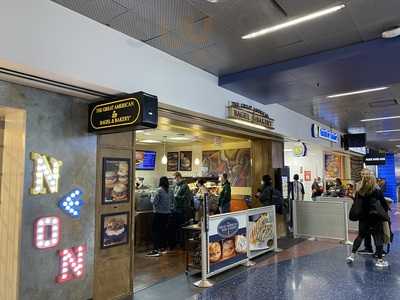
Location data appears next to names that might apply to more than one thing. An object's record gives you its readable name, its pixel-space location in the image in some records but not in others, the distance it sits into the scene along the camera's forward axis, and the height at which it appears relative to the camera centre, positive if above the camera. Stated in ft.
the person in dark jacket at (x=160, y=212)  21.39 -2.45
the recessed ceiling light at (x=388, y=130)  37.93 +5.25
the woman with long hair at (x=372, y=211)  17.85 -1.99
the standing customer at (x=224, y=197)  25.88 -1.76
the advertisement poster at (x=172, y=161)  38.81 +1.72
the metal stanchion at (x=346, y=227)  23.41 -3.82
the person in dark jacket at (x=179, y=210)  23.15 -2.51
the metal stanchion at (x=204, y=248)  15.06 -3.44
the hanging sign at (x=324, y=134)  31.01 +4.26
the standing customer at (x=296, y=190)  28.76 -1.41
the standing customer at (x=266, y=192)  23.81 -1.25
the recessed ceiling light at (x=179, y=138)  32.05 +3.79
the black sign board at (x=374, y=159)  47.61 +2.39
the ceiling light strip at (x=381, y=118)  30.07 +5.38
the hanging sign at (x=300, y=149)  30.68 +2.48
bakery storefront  13.27 -0.46
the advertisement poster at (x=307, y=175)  42.96 -0.07
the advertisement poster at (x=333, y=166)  46.65 +1.39
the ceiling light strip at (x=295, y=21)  11.36 +5.79
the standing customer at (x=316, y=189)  36.04 -1.62
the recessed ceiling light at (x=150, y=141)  35.68 +3.84
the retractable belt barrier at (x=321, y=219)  23.86 -3.42
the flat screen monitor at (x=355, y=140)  36.92 +4.03
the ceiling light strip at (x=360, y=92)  20.73 +5.56
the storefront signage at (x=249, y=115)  19.22 +3.84
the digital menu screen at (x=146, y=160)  38.06 +1.85
